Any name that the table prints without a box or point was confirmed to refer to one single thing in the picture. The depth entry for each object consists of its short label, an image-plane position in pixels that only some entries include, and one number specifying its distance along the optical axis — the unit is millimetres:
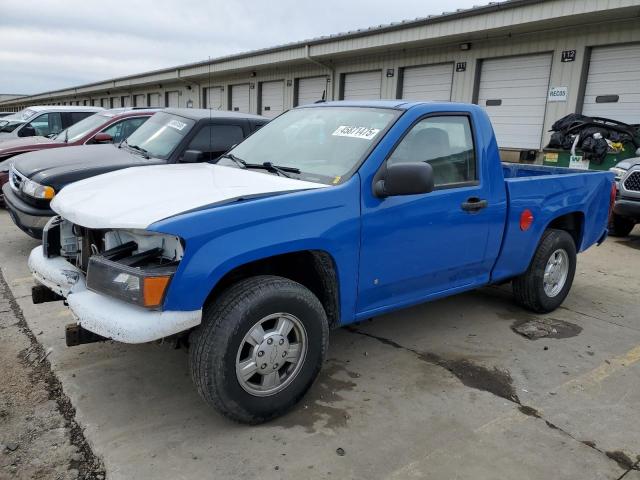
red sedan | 7805
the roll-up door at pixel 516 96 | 11945
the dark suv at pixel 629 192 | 7547
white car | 10906
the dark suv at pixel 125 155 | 5422
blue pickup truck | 2598
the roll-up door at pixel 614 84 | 10383
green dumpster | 9641
